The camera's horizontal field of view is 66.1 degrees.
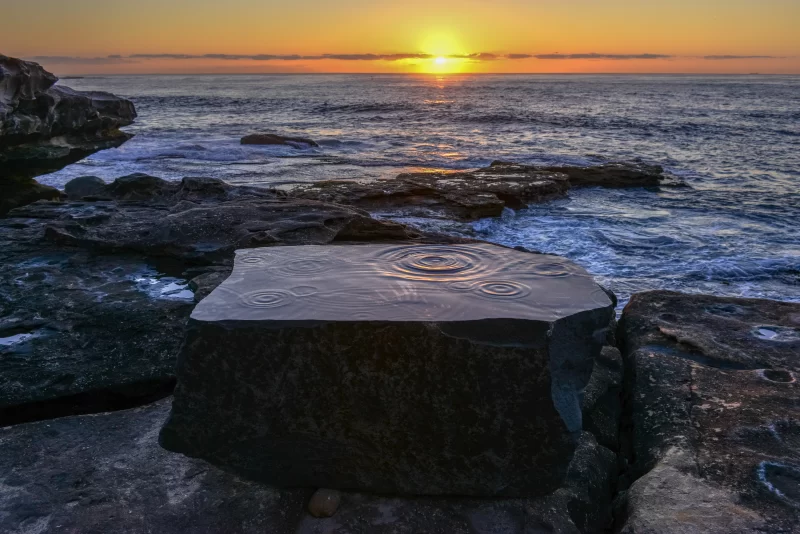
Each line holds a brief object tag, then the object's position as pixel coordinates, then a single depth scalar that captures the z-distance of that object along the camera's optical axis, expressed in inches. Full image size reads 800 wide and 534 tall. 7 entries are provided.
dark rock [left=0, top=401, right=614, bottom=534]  92.0
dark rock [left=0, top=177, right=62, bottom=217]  364.2
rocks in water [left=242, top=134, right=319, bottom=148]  725.9
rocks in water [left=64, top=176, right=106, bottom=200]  377.7
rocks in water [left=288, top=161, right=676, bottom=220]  343.9
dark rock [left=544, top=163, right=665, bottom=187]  464.8
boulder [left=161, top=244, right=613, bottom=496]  91.4
